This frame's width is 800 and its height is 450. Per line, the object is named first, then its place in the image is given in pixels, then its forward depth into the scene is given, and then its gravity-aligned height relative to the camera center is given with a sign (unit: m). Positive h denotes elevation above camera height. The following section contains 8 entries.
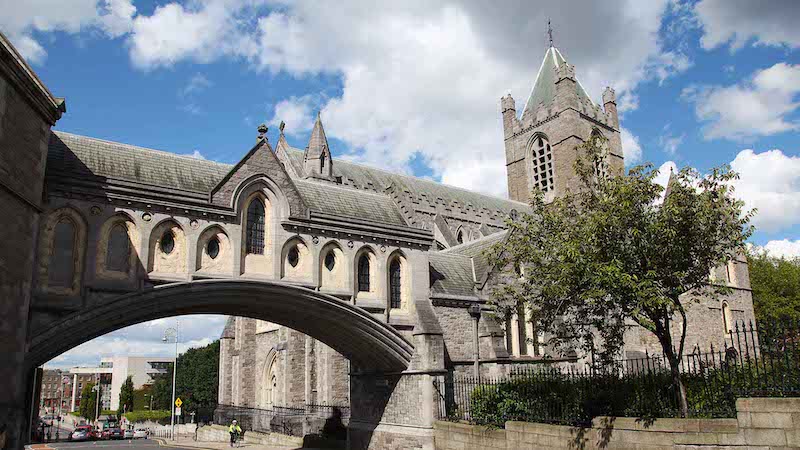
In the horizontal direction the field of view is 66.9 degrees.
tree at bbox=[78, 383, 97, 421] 99.14 -4.71
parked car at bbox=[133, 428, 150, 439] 48.51 -4.78
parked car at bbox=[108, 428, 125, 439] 46.97 -4.45
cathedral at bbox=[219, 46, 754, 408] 18.34 +3.43
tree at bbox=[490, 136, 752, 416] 12.81 +2.44
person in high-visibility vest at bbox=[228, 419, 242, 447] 27.56 -2.64
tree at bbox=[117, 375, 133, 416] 98.35 -3.65
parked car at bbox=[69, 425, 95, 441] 44.81 -4.31
